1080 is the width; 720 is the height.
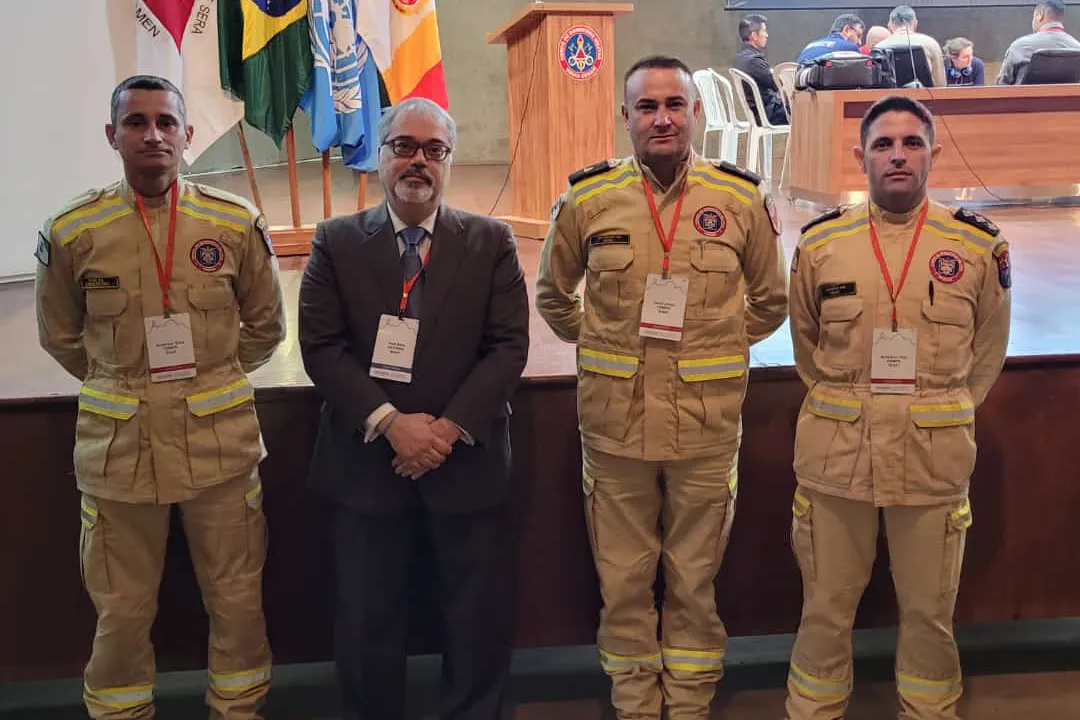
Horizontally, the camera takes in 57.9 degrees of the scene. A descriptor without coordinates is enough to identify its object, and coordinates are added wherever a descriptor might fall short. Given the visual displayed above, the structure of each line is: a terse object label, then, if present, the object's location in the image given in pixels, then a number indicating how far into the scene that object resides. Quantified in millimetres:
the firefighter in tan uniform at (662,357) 1896
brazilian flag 3803
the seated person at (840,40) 6973
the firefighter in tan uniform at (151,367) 1852
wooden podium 4250
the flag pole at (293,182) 4078
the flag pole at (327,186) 4219
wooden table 6066
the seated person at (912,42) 6516
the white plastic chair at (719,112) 7098
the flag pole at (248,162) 3943
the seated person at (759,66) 7109
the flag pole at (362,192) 4173
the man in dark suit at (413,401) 1817
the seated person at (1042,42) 6426
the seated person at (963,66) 7652
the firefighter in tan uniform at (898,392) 1839
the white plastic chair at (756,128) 6793
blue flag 3865
